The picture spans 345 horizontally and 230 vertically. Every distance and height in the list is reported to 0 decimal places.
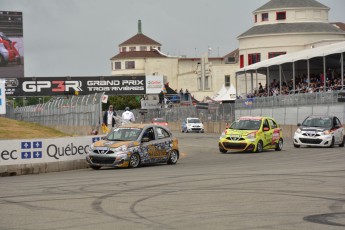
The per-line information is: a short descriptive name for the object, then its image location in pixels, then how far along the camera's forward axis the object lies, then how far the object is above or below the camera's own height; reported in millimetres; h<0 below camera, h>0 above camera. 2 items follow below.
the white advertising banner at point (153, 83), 85250 +1704
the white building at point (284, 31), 98062 +7671
